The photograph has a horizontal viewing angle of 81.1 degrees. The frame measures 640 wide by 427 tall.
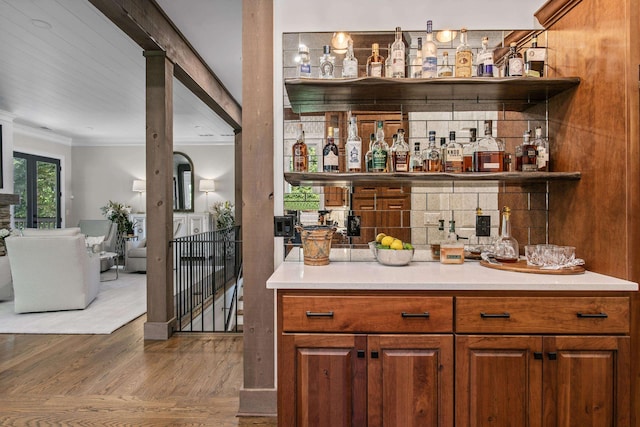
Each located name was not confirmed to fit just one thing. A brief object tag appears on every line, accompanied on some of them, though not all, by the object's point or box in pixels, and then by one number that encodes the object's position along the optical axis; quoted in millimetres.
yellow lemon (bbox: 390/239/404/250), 2000
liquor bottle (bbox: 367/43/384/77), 2021
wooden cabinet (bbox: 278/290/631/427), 1572
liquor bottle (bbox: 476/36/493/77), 1967
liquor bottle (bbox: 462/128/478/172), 2096
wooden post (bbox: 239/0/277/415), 2168
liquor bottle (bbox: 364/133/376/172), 2077
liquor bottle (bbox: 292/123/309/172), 2074
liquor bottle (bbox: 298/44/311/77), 2021
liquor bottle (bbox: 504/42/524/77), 1978
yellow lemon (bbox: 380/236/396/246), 2037
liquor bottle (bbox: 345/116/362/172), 2045
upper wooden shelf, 1886
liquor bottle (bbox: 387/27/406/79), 2004
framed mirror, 8766
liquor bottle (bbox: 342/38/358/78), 2035
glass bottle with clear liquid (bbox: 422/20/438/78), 1993
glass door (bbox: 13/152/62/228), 7484
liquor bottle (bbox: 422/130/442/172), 2061
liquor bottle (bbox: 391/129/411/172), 2027
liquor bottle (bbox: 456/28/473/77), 2002
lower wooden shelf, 1908
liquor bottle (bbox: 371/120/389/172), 2033
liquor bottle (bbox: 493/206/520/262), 2002
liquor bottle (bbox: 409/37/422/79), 2068
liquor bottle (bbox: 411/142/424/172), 2105
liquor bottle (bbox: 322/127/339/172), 2057
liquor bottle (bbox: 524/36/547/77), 2043
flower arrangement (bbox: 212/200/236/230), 8430
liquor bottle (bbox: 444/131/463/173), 2049
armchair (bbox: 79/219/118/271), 7241
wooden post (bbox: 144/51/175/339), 3477
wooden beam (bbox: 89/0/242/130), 2758
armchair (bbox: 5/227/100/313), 4035
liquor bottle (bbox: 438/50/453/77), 2016
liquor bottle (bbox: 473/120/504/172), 2006
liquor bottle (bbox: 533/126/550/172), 2066
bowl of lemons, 1993
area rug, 3725
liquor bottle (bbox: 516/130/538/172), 2043
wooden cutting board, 1769
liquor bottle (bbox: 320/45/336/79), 2057
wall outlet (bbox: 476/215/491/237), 2234
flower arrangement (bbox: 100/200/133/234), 7867
